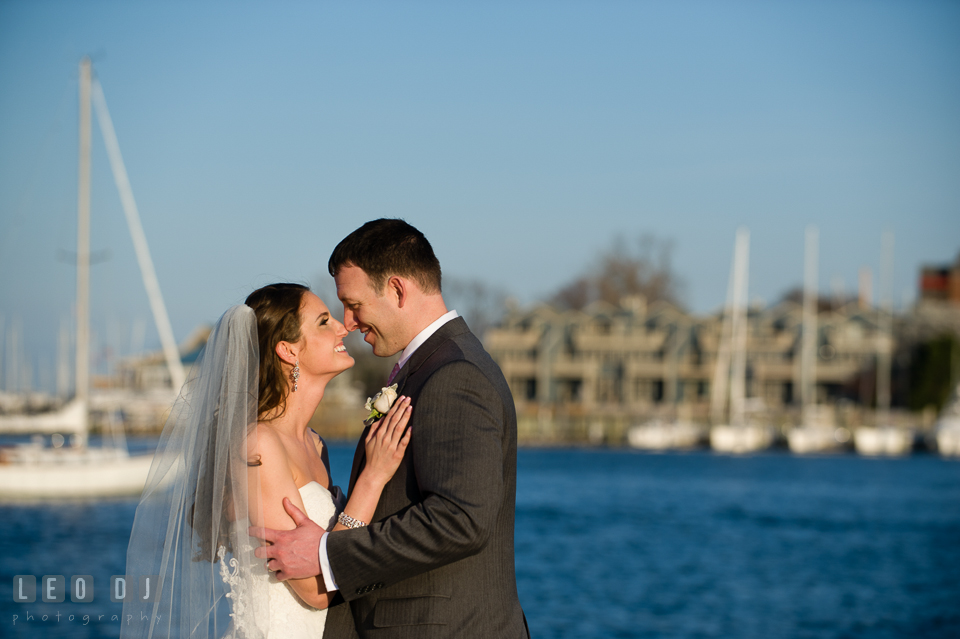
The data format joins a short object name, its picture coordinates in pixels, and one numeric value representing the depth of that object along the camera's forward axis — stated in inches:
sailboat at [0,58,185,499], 1010.1
